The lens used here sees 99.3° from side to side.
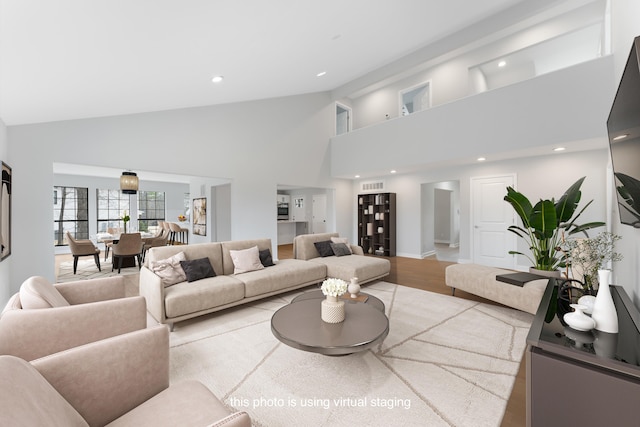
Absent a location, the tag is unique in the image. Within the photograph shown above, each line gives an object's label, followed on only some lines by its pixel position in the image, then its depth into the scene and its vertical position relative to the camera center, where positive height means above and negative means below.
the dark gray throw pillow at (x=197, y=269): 3.41 -0.71
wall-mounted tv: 1.36 +0.42
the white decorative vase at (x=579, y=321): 1.42 -0.58
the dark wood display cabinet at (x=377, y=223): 7.83 -0.32
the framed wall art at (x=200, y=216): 7.98 -0.09
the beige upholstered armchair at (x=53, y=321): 1.55 -0.69
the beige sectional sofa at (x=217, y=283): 2.92 -0.88
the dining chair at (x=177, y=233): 9.22 -0.73
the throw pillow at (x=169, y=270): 3.25 -0.69
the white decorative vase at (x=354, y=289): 3.04 -0.85
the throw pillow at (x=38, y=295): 1.75 -0.55
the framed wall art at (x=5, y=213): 2.99 +0.01
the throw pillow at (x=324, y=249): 5.00 -0.67
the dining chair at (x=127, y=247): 5.77 -0.71
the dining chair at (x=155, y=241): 6.70 -0.69
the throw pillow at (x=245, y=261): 3.86 -0.69
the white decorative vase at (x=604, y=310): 1.41 -0.52
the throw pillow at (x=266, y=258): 4.17 -0.70
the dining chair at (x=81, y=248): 5.75 -0.74
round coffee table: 1.96 -0.95
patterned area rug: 1.77 -1.29
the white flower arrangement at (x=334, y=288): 2.30 -0.64
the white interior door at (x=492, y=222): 5.86 -0.22
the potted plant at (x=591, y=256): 1.97 -0.33
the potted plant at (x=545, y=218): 3.07 -0.07
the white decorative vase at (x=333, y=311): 2.33 -0.85
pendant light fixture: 5.43 +0.65
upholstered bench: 3.16 -0.96
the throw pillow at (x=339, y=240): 5.27 -0.54
